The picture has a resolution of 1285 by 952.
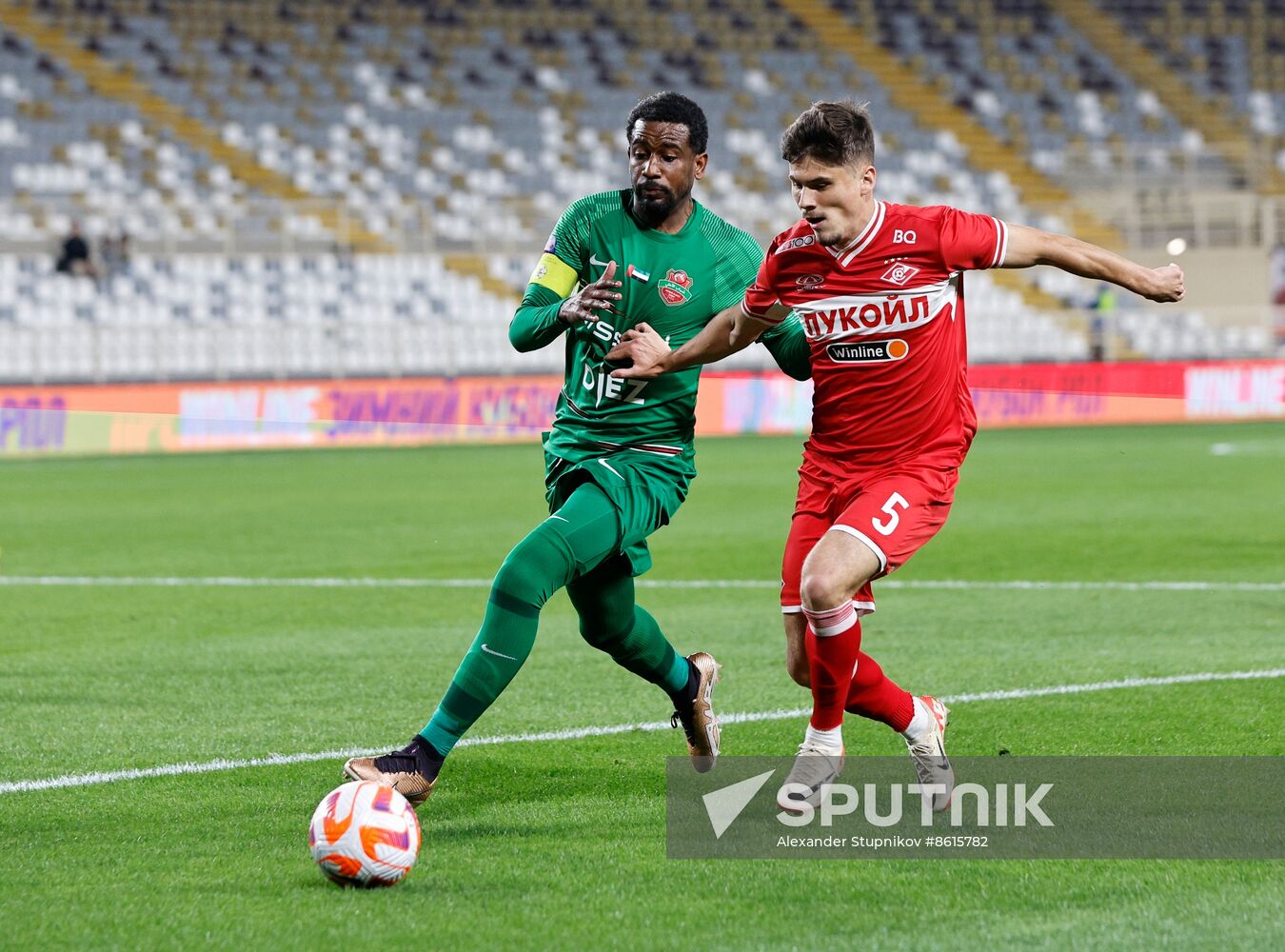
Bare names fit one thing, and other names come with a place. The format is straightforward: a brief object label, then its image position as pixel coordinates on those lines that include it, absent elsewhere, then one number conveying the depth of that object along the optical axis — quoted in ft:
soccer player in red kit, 31.22
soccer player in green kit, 33.42
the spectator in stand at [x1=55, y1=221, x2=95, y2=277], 170.50
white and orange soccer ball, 25.96
